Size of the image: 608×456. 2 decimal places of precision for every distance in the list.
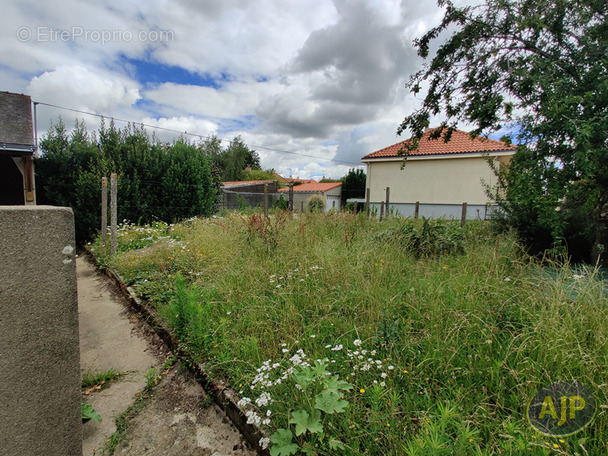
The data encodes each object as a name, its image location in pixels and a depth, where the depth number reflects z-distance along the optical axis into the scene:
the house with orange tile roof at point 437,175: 15.29
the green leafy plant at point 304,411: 1.39
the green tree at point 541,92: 3.59
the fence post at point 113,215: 5.45
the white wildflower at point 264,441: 1.48
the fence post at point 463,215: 6.96
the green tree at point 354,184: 27.89
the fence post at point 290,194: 8.63
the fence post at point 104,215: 6.27
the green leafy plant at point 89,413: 1.80
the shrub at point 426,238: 4.02
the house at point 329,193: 27.52
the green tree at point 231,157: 36.09
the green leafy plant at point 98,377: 2.28
